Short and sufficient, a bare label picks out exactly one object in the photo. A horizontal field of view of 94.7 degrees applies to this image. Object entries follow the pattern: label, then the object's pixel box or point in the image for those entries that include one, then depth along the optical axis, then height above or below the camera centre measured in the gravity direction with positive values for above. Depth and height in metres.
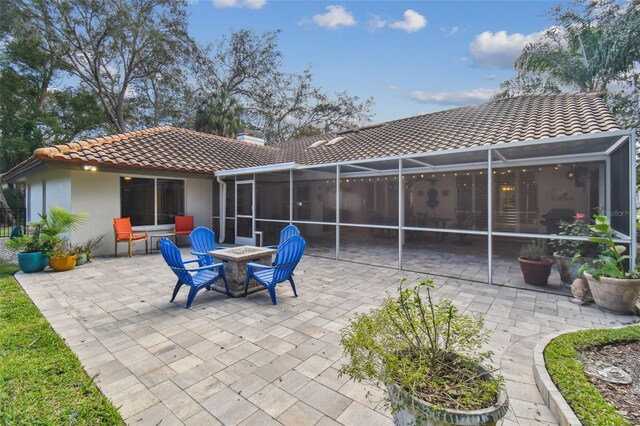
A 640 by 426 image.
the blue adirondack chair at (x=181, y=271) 3.93 -0.82
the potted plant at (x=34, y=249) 5.97 -0.78
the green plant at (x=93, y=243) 7.42 -0.81
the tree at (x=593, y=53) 8.46 +5.02
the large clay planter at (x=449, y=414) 1.31 -0.93
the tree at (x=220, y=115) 19.23 +6.34
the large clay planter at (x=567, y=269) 4.94 -1.01
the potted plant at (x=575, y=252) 4.72 -0.71
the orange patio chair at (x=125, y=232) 7.56 -0.54
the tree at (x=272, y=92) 21.38 +9.08
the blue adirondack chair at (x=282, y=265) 4.12 -0.78
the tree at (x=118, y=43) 15.26 +9.64
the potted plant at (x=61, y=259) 6.10 -0.99
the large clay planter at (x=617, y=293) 3.72 -1.08
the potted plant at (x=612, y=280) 3.74 -0.91
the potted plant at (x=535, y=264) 5.00 -0.93
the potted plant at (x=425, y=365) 1.39 -0.84
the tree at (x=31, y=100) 14.92 +6.39
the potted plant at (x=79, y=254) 6.58 -0.96
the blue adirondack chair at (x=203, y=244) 5.09 -0.59
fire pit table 4.55 -0.88
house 6.04 +0.89
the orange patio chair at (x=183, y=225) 8.91 -0.43
